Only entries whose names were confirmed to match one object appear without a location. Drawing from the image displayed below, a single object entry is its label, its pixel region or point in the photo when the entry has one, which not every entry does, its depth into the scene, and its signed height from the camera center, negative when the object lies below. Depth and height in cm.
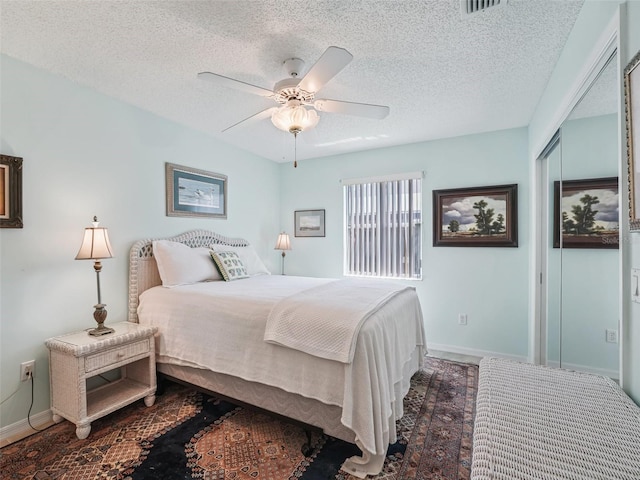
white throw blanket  169 -49
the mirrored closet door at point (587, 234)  121 +2
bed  165 -71
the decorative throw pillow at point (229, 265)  312 -26
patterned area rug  171 -131
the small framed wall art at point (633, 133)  94 +34
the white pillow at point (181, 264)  278 -22
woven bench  70 -52
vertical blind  386 +18
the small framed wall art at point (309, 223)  452 +27
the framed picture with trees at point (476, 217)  330 +26
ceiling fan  176 +92
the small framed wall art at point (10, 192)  198 +34
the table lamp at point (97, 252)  214 -7
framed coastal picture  315 +56
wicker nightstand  198 -89
